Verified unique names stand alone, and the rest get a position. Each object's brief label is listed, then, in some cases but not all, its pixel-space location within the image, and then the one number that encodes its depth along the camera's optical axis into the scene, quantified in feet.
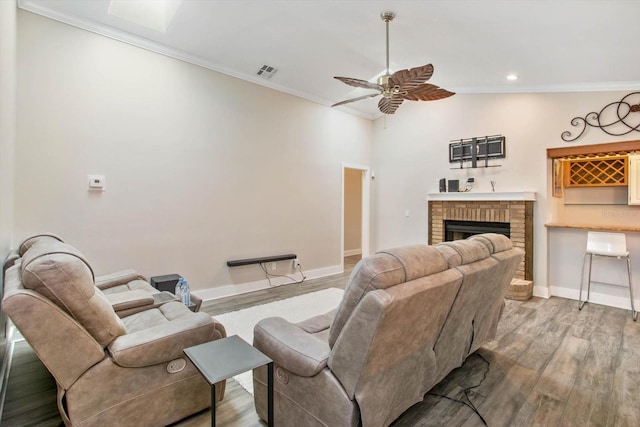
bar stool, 12.67
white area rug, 11.14
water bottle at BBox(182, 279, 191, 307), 10.18
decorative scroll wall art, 12.80
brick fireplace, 15.24
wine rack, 15.05
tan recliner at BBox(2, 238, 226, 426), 4.84
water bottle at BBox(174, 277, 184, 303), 10.44
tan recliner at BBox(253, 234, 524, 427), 4.37
